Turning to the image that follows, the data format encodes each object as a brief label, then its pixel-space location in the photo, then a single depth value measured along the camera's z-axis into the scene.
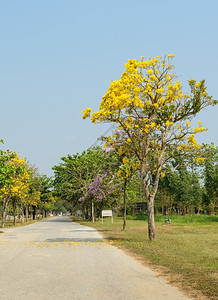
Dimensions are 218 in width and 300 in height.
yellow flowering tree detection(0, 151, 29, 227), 27.89
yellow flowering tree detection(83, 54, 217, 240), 20.14
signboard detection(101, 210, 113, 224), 45.10
